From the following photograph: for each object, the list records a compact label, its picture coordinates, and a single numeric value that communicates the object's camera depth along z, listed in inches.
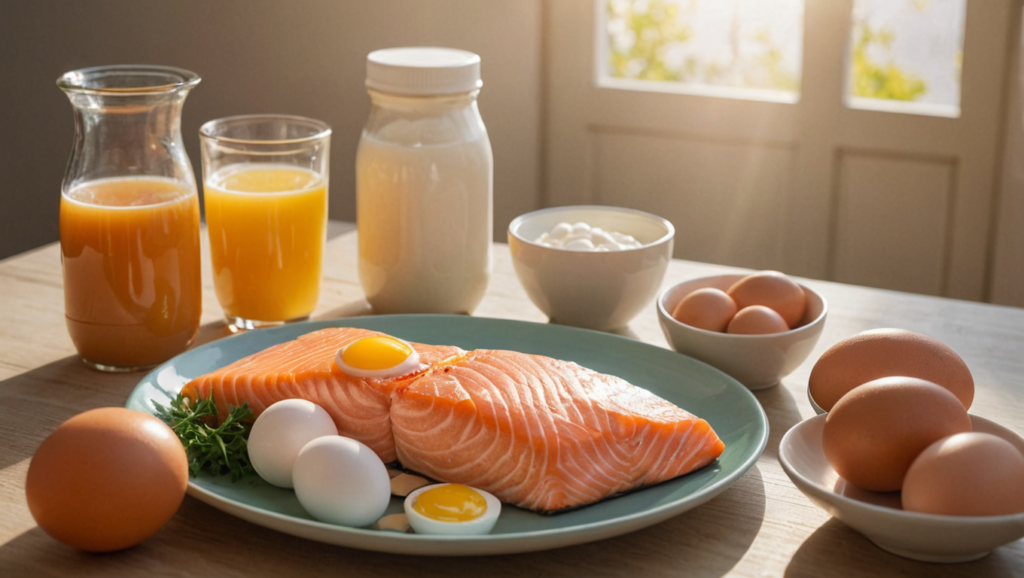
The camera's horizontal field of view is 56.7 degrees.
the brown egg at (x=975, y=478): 30.7
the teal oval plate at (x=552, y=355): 32.8
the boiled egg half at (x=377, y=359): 41.6
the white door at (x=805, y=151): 117.0
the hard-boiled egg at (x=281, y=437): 37.2
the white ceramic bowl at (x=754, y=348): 47.8
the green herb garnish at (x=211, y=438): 38.7
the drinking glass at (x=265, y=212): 54.9
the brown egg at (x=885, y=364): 39.6
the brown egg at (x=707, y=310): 49.6
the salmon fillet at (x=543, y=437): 36.9
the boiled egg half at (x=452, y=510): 34.3
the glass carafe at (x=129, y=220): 48.4
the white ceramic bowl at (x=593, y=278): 54.7
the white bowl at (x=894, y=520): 30.9
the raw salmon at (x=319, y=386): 40.7
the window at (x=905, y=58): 117.0
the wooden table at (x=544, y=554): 34.0
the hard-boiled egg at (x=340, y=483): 34.4
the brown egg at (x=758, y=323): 48.0
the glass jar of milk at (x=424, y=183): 54.7
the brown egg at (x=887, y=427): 33.1
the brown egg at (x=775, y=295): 50.3
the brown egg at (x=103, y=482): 32.3
